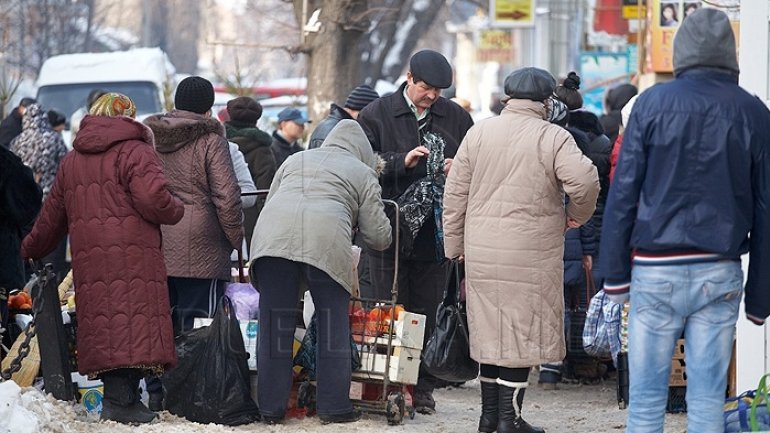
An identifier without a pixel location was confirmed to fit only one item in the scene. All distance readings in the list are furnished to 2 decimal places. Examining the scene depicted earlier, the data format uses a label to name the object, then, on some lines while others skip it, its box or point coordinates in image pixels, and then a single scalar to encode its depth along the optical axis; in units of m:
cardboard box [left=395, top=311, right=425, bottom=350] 15.78
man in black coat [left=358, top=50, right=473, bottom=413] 16.66
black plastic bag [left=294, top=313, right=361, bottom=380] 15.76
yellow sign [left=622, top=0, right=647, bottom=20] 44.00
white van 40.06
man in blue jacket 11.16
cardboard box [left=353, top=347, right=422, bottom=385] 15.72
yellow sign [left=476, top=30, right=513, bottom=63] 79.79
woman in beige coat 14.27
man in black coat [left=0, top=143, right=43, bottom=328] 15.76
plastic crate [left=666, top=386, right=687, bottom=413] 16.47
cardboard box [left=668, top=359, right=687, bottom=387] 16.30
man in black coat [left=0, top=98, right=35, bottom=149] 28.66
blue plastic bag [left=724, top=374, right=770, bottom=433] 12.31
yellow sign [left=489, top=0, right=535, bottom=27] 52.81
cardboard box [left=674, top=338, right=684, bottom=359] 16.37
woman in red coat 14.77
